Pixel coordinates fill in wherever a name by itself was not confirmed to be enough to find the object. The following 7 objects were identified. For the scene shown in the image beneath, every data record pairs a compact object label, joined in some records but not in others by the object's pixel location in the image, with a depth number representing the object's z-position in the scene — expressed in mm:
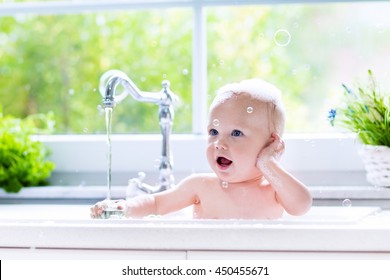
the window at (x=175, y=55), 3179
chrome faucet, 2160
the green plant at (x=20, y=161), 2286
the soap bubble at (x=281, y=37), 2126
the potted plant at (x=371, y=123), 2137
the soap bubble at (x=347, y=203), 2083
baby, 1900
